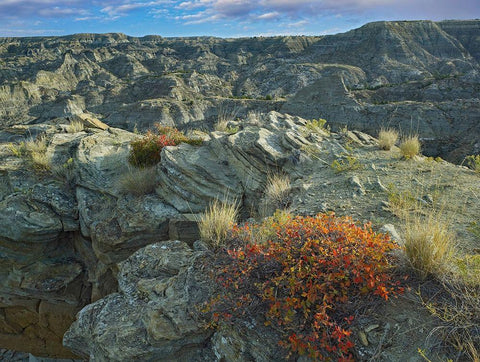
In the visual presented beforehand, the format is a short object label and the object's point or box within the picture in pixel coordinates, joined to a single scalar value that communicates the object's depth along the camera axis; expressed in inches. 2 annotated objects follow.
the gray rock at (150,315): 179.6
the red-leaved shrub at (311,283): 146.2
